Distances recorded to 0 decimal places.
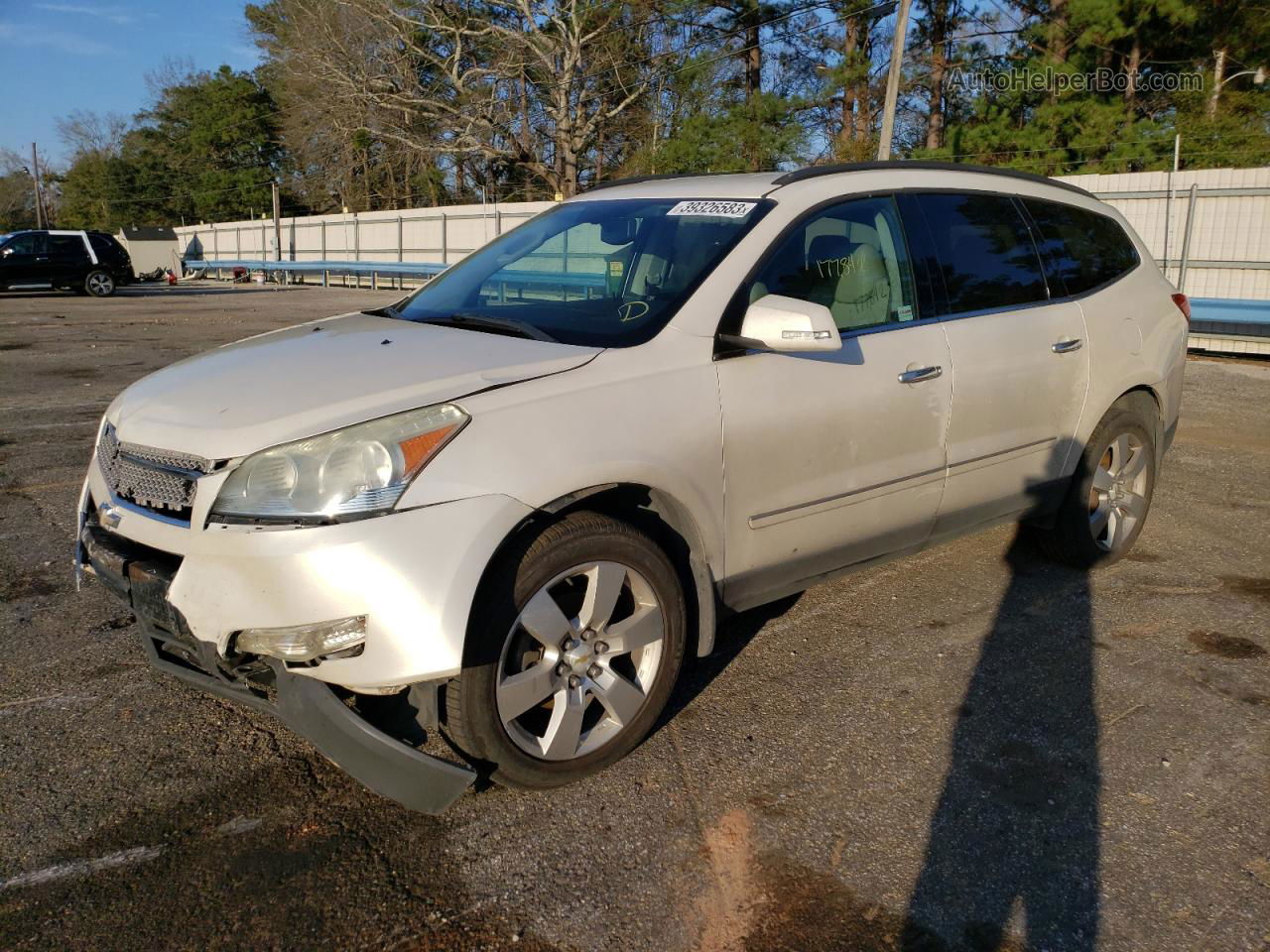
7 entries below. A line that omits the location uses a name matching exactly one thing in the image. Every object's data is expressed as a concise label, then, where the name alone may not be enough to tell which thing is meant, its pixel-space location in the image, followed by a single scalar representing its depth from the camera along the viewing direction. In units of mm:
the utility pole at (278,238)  42975
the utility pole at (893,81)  19672
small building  40406
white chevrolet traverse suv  2578
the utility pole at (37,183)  72938
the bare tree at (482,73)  36781
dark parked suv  24828
